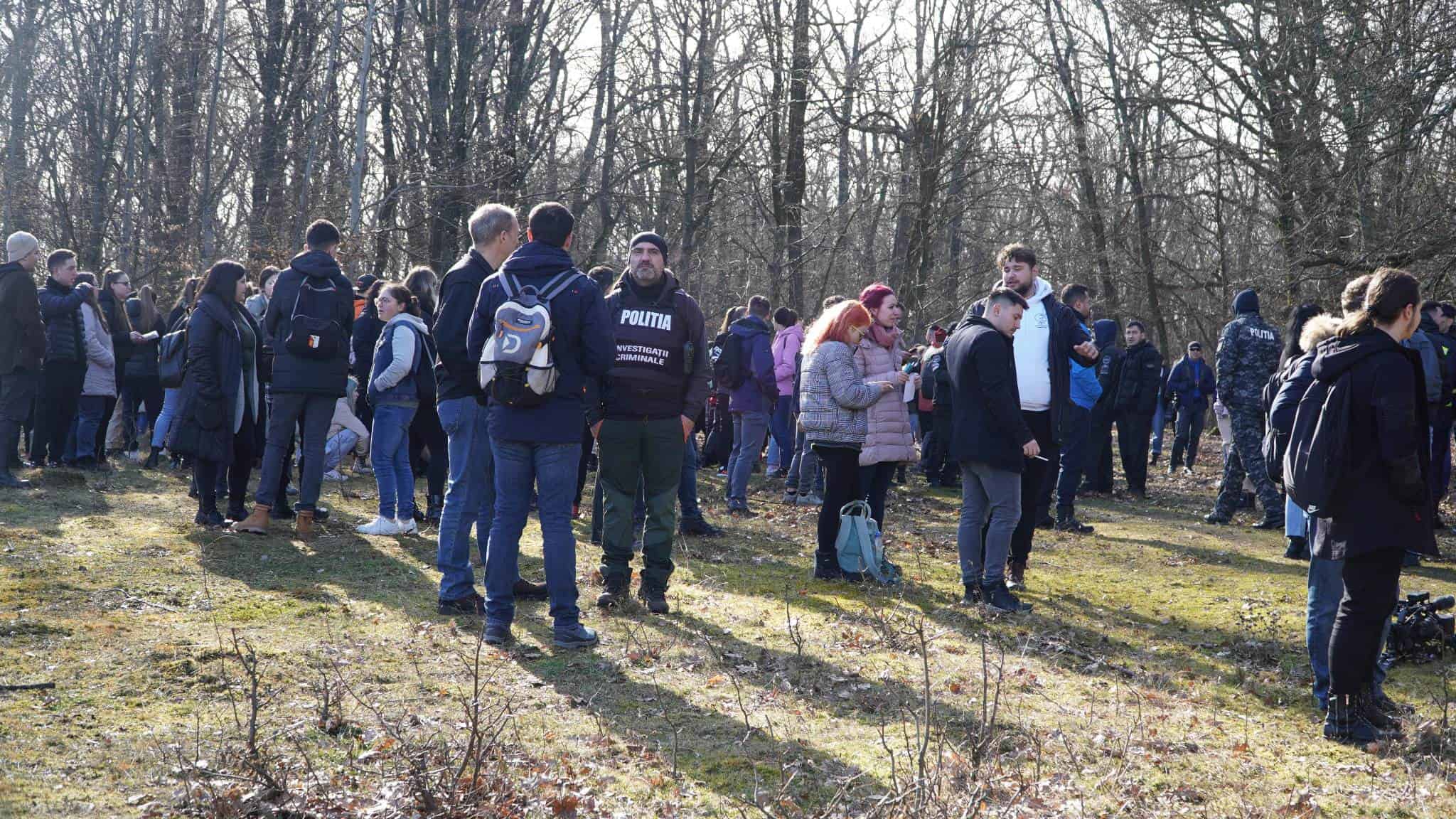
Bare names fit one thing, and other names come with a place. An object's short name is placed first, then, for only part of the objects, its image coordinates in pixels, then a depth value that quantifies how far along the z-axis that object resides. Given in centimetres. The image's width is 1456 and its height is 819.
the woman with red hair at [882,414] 834
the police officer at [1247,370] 1154
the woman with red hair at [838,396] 797
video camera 647
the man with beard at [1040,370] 834
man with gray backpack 573
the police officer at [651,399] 688
